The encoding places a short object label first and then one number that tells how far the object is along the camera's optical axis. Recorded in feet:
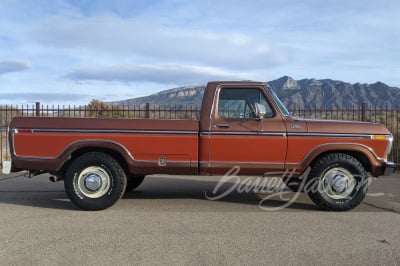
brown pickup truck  25.55
